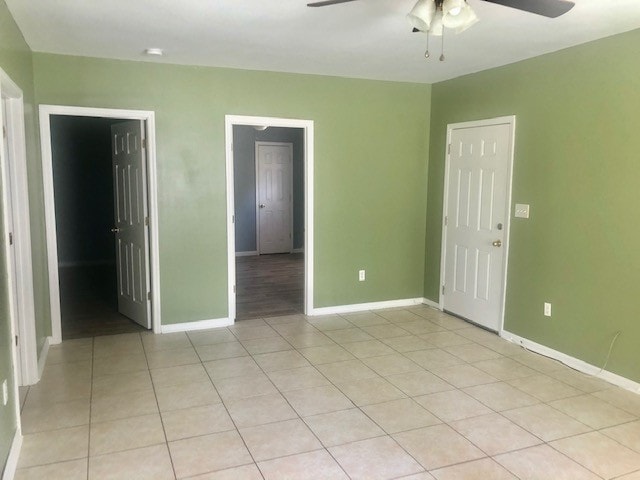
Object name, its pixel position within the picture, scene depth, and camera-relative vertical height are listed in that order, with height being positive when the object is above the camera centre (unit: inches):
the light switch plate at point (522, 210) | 161.6 -6.4
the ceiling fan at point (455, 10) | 86.6 +32.6
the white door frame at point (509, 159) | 165.6 +11.4
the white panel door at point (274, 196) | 339.6 -4.9
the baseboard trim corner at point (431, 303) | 208.6 -49.1
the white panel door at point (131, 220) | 173.5 -12.1
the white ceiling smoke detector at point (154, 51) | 150.6 +42.4
